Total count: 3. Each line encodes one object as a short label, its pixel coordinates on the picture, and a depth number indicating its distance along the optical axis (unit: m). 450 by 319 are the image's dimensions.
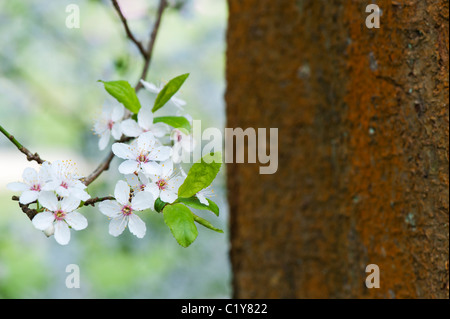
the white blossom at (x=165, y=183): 0.50
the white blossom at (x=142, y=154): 0.50
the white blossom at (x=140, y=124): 0.53
